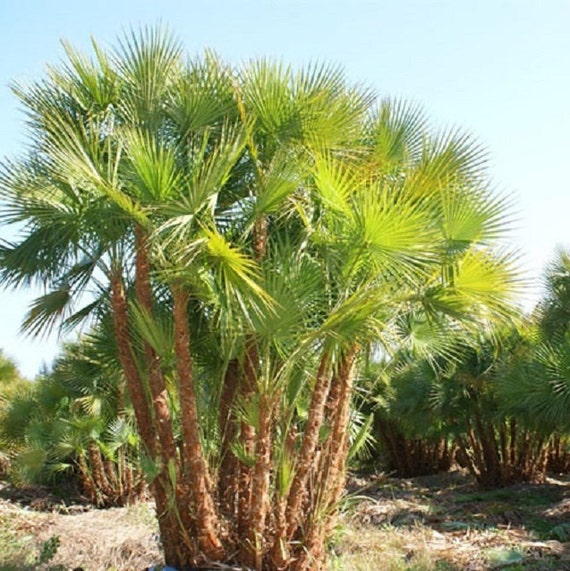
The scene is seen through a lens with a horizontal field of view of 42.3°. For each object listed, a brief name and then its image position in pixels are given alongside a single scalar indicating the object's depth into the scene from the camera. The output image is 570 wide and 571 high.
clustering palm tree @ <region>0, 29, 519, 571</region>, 5.66
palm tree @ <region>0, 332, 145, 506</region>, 13.31
